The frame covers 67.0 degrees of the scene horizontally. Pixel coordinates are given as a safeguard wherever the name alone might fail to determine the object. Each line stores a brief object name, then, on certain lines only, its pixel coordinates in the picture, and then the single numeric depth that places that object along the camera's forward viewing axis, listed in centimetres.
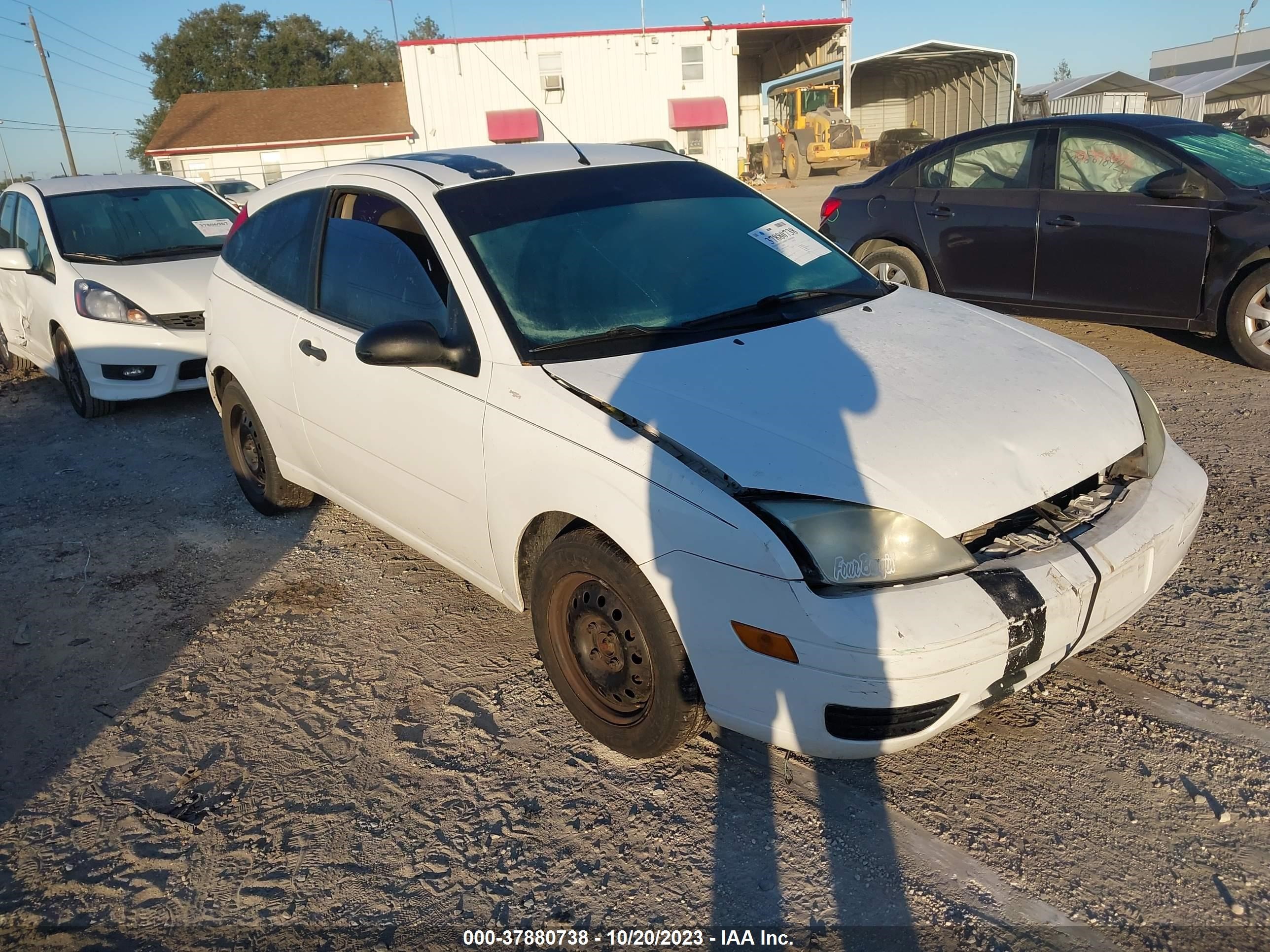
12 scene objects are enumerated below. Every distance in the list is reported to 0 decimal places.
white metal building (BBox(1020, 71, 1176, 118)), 4009
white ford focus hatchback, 240
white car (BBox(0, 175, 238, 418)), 693
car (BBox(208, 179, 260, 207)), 2619
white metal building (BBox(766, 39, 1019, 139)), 3478
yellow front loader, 3212
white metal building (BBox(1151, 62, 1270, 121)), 4203
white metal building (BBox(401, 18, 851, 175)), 3023
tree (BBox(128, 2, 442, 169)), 5319
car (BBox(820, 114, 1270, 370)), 607
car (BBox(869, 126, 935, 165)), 3606
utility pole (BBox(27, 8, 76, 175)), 3612
